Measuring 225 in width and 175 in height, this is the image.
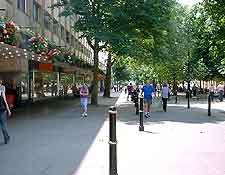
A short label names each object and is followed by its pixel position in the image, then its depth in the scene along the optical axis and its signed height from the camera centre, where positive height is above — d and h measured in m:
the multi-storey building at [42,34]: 12.55 +4.15
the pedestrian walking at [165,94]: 11.37 -0.41
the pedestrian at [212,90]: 19.01 -0.33
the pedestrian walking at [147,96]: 9.53 -0.43
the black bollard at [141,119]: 6.55 -1.02
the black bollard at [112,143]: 3.07 -0.81
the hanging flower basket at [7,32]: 7.56 +1.94
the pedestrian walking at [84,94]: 9.84 -0.36
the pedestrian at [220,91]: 18.39 -0.44
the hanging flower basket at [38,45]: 9.78 +1.93
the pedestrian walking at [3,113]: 5.30 -0.69
